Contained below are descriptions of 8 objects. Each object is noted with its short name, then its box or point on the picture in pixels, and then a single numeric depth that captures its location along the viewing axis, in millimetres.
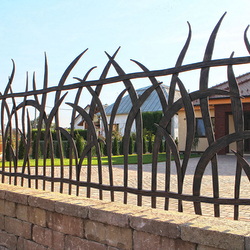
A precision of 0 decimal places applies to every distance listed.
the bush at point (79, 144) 14906
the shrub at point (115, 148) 19288
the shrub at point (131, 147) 20378
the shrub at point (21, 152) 12859
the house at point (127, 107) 37312
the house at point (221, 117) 15759
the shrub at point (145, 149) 22184
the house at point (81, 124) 35716
